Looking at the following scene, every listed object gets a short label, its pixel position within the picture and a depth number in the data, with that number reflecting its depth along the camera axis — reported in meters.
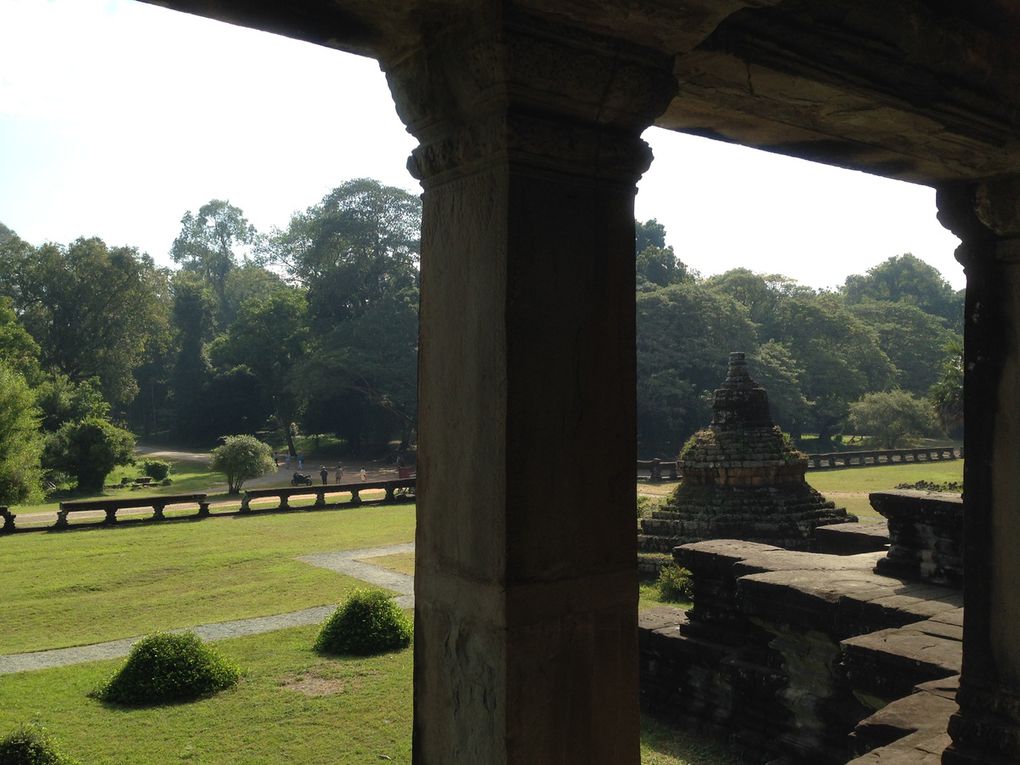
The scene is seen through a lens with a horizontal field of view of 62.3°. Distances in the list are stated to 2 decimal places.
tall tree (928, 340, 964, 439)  23.62
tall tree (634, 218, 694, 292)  51.75
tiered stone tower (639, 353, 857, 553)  13.56
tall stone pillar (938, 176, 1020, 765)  3.36
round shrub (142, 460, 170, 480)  27.70
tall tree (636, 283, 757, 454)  33.81
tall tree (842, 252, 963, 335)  77.38
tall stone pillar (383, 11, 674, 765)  1.81
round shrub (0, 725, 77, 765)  4.96
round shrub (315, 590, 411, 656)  8.36
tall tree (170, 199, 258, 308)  68.31
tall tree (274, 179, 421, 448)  33.94
